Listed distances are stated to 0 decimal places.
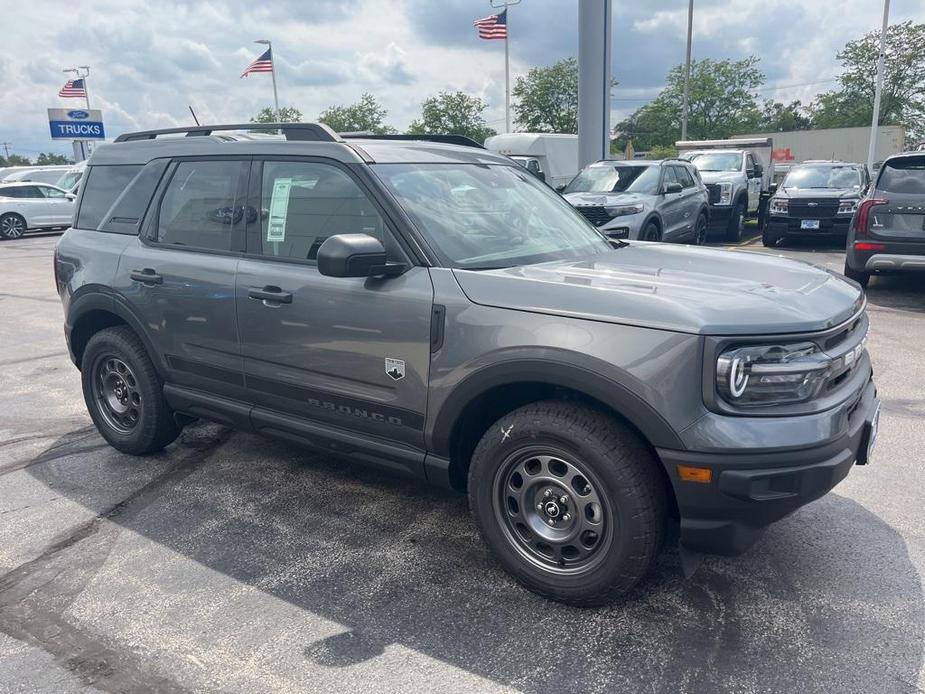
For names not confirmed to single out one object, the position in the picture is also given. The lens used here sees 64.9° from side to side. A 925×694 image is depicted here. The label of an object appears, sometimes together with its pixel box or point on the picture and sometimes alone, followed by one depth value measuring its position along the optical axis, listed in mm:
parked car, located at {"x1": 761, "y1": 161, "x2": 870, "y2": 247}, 12961
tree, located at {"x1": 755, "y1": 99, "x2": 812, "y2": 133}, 58609
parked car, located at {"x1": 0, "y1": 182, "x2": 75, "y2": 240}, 21016
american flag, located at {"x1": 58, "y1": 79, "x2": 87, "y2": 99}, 37906
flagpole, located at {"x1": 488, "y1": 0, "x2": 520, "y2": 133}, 39866
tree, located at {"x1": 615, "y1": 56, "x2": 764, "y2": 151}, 54188
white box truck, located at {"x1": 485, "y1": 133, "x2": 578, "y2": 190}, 24109
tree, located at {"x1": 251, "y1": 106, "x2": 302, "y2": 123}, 52094
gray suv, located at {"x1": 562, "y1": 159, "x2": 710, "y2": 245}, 10148
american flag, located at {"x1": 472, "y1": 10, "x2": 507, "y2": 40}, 29109
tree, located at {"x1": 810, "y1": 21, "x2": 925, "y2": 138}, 44844
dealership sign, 43500
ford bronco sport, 2520
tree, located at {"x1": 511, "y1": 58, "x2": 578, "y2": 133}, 51781
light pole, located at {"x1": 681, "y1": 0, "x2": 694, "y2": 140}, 38844
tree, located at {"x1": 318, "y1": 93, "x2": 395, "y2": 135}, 54719
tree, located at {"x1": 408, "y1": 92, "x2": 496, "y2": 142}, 50719
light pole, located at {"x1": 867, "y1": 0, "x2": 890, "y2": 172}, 24797
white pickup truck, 14625
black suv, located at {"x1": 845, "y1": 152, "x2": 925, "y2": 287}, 8195
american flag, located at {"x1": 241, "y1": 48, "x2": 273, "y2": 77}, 30734
